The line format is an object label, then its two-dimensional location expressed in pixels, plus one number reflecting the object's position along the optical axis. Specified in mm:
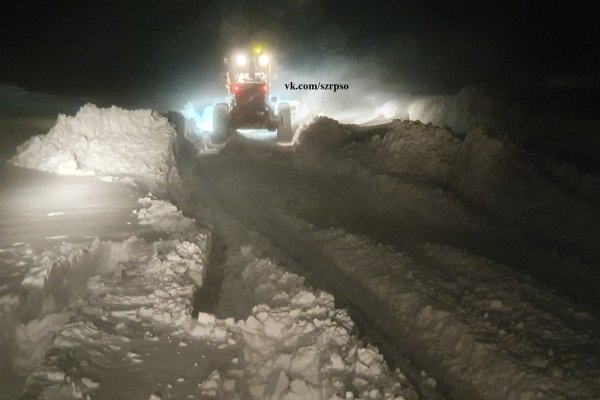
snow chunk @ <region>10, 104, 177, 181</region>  9477
